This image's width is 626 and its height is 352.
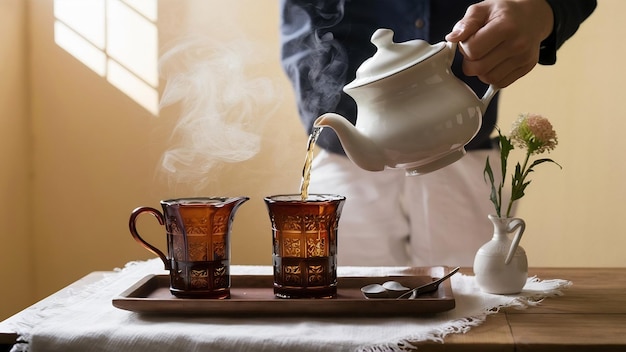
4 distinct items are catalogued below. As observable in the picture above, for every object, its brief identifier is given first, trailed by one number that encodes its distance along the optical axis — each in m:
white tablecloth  0.98
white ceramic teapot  1.12
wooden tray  1.06
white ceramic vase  1.21
